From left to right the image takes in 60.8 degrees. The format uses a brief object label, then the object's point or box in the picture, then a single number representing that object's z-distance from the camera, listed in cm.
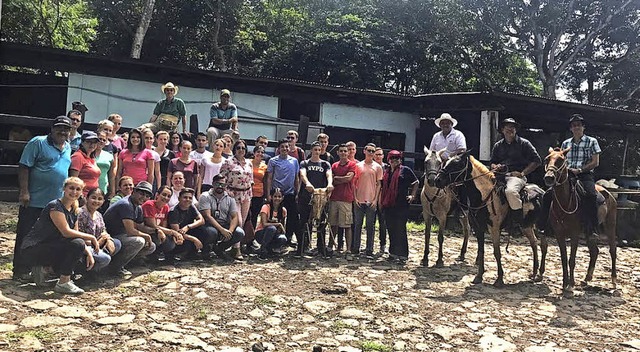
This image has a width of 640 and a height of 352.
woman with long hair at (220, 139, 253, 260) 860
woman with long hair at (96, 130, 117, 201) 771
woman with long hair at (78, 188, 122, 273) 662
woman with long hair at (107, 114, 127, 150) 852
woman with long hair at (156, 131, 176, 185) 868
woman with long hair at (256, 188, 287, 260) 893
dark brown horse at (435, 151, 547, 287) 834
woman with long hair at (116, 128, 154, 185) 810
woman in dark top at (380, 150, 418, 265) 944
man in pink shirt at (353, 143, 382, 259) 946
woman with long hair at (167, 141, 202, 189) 852
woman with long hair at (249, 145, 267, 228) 927
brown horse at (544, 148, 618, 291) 785
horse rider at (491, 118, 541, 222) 838
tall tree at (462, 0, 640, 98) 2575
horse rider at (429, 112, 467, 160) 940
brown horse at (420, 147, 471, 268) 938
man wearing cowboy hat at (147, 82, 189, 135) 997
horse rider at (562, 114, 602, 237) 829
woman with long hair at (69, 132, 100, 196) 705
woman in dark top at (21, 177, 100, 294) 612
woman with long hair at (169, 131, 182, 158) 916
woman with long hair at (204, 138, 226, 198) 877
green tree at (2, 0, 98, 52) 1928
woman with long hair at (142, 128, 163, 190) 827
